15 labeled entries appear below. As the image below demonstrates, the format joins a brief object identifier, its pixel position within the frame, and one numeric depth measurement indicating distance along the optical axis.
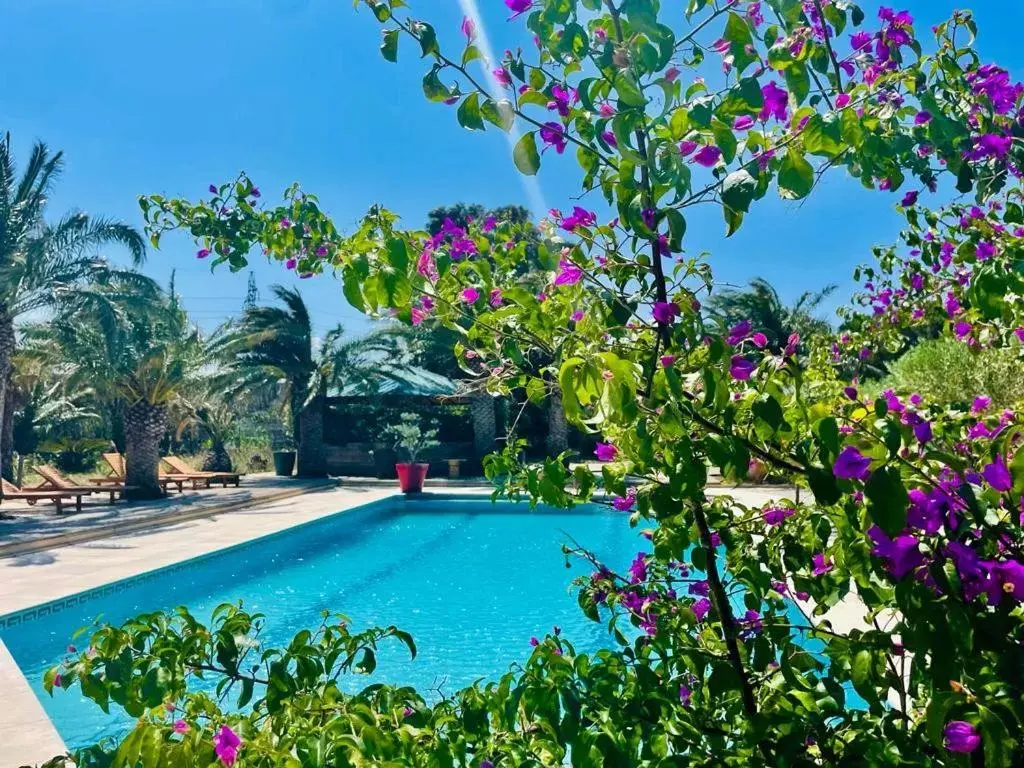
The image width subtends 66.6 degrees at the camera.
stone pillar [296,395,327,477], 23.59
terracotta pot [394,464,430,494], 18.09
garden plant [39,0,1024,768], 1.18
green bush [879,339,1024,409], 8.05
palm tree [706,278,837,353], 26.36
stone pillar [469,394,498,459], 23.28
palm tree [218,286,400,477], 22.97
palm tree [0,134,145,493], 14.62
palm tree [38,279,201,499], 16.58
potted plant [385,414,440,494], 22.84
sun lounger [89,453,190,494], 18.33
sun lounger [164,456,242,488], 19.64
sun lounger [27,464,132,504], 15.02
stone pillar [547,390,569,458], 22.70
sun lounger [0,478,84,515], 14.32
